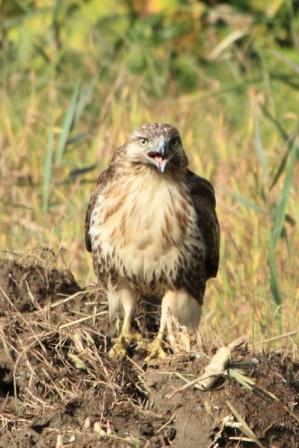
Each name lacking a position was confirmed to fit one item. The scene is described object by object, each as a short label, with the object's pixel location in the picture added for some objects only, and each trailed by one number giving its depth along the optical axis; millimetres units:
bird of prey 11984
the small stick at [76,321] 10758
